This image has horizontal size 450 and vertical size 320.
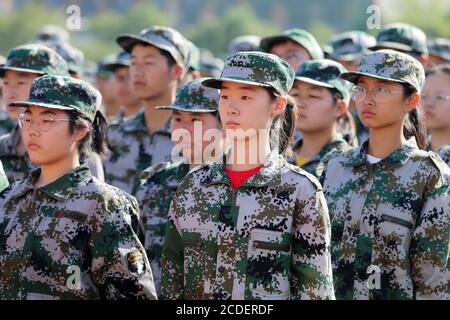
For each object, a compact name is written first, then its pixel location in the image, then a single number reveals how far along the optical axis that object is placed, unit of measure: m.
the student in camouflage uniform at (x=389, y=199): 14.58
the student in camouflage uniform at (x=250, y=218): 12.62
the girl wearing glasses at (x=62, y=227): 13.32
